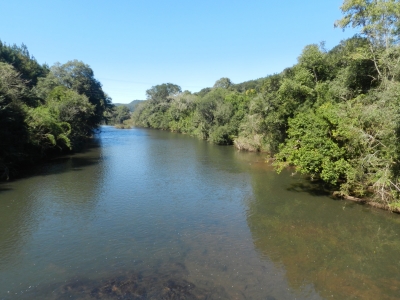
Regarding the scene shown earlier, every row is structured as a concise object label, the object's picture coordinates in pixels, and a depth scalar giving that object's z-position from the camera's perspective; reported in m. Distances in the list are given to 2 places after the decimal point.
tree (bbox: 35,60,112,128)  59.31
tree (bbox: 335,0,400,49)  19.56
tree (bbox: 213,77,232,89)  121.38
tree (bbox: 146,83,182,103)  110.69
